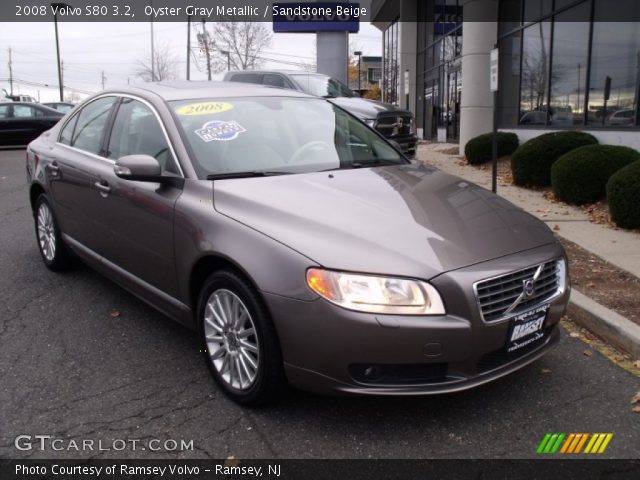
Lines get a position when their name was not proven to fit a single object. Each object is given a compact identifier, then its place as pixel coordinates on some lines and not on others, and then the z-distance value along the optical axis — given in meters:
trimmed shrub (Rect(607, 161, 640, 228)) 6.54
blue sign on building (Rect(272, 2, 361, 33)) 23.86
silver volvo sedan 2.69
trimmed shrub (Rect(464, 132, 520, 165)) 12.82
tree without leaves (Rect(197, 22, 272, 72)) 48.28
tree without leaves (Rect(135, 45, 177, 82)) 60.67
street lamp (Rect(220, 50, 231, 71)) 46.47
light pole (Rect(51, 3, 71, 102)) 31.30
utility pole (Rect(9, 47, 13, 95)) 107.73
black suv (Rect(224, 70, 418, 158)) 10.28
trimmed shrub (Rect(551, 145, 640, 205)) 7.88
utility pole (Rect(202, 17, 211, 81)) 49.02
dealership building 10.24
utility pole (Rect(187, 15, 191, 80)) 40.91
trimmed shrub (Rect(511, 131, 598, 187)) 9.57
